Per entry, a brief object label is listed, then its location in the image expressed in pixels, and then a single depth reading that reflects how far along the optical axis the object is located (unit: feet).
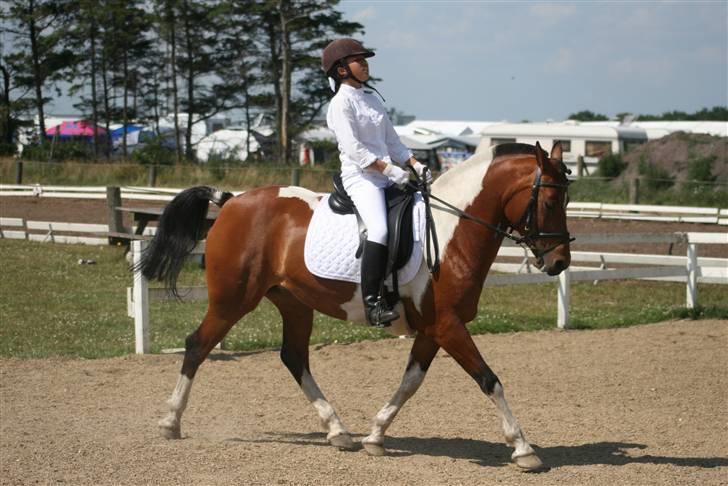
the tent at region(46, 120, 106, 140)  135.23
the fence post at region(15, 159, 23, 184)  101.09
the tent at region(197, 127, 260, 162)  136.47
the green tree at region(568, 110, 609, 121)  289.68
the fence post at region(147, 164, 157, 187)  97.04
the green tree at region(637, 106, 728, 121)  246.45
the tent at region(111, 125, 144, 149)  143.64
